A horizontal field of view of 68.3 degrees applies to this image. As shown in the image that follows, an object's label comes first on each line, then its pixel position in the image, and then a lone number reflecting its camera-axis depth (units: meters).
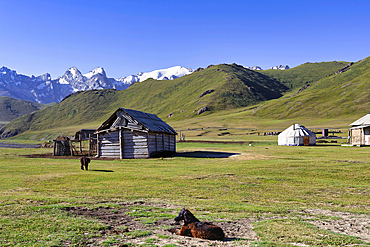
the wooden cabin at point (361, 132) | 52.25
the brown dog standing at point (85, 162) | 23.22
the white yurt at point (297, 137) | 57.75
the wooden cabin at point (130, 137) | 35.31
